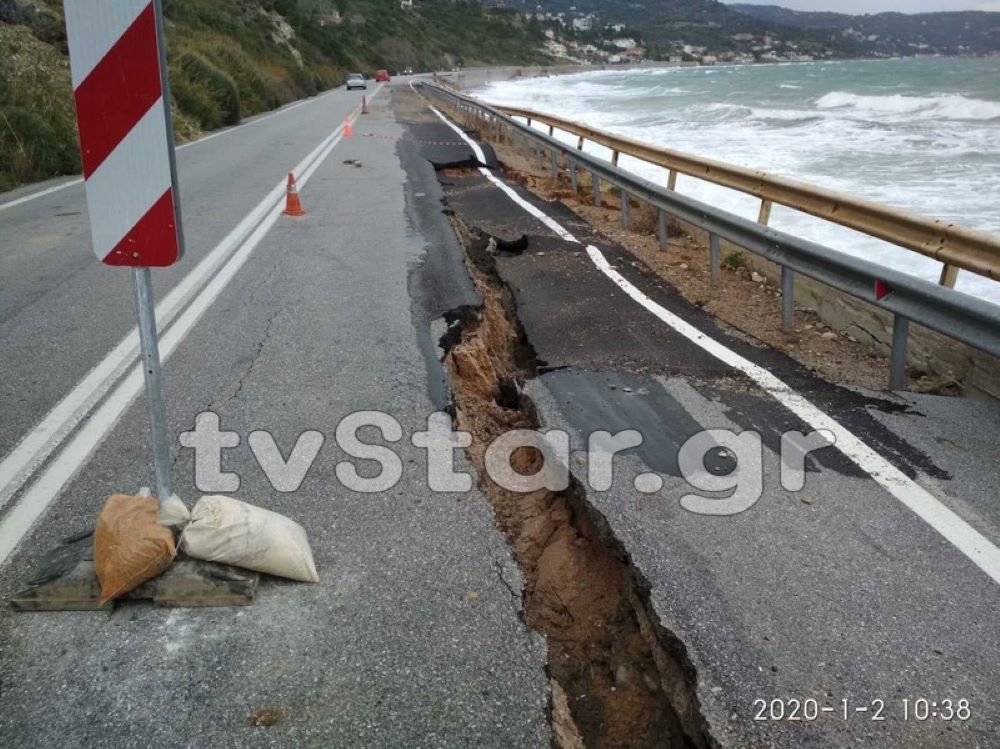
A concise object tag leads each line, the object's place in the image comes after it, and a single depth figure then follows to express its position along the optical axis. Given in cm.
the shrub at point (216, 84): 2436
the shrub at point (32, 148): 1278
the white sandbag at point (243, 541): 282
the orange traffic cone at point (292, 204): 980
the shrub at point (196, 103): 2262
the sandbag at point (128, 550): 270
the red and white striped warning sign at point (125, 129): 239
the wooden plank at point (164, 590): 273
